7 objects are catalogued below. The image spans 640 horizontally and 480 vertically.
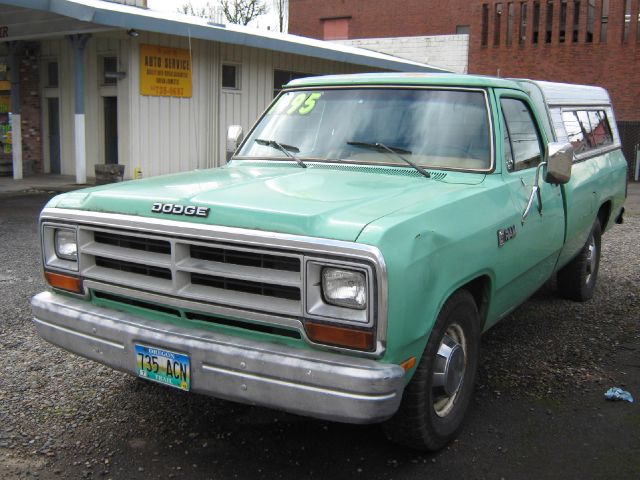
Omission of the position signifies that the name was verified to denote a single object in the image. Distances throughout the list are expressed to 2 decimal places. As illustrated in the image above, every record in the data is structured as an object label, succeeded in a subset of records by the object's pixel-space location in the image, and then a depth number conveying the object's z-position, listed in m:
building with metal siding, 14.78
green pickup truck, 2.81
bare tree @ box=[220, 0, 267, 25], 42.94
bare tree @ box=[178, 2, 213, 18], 44.41
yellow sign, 15.69
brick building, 28.25
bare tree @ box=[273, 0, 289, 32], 45.47
